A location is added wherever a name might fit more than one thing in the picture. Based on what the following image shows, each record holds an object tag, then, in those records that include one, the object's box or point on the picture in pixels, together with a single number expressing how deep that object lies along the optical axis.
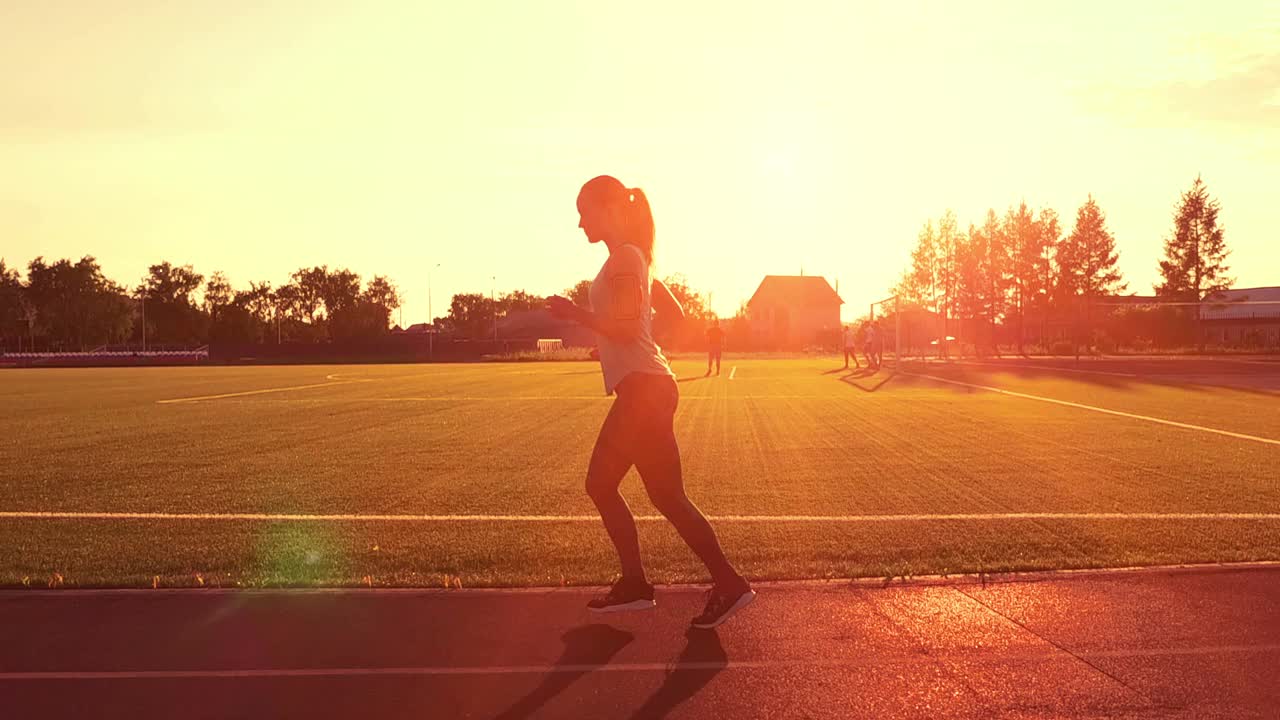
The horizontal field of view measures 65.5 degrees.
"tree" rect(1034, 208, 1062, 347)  74.12
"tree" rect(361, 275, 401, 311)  130.50
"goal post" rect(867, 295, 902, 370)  43.44
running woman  4.54
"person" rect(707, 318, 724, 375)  32.59
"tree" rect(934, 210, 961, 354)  70.06
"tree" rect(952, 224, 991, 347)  70.50
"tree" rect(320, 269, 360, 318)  129.38
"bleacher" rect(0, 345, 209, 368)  76.50
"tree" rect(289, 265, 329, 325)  128.38
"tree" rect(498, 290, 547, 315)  156.75
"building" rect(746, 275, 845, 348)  112.44
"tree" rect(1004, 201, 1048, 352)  73.06
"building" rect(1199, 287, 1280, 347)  62.34
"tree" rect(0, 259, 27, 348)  113.31
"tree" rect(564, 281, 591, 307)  126.44
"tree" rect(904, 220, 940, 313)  70.06
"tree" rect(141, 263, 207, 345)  125.94
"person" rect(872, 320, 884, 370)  43.47
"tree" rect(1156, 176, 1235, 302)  80.19
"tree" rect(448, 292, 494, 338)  142.75
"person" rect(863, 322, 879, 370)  42.09
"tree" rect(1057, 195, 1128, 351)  75.06
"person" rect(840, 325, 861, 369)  42.34
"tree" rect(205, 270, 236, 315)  129.88
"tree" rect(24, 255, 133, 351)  119.69
